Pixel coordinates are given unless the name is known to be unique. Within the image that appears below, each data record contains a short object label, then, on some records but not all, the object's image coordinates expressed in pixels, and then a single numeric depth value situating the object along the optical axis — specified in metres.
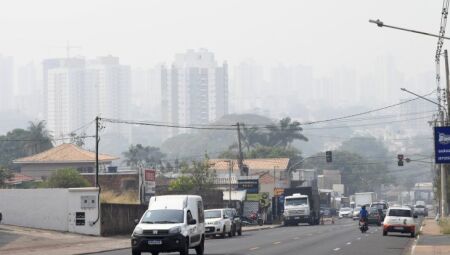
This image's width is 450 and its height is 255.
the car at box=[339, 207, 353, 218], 132.75
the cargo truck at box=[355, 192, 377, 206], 149.84
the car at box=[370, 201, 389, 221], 87.21
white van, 35.00
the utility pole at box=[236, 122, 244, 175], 95.71
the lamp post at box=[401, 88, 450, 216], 76.40
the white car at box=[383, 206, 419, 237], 58.00
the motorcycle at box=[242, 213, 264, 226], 89.91
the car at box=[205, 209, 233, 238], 57.81
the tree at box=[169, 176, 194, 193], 97.25
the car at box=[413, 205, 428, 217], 128.38
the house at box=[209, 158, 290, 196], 133.00
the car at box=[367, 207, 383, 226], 84.51
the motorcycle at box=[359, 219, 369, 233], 63.50
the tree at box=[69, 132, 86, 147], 181.12
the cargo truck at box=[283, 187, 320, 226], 89.38
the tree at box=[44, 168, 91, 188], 86.50
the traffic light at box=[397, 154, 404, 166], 91.20
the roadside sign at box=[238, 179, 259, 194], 104.31
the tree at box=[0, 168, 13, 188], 85.70
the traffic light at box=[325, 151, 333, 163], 95.09
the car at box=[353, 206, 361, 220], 111.31
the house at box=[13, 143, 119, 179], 118.50
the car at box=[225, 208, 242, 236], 60.50
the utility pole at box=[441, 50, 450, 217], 76.62
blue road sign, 40.88
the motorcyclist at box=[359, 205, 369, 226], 63.94
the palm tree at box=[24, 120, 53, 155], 171.26
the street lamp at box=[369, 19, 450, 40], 33.40
